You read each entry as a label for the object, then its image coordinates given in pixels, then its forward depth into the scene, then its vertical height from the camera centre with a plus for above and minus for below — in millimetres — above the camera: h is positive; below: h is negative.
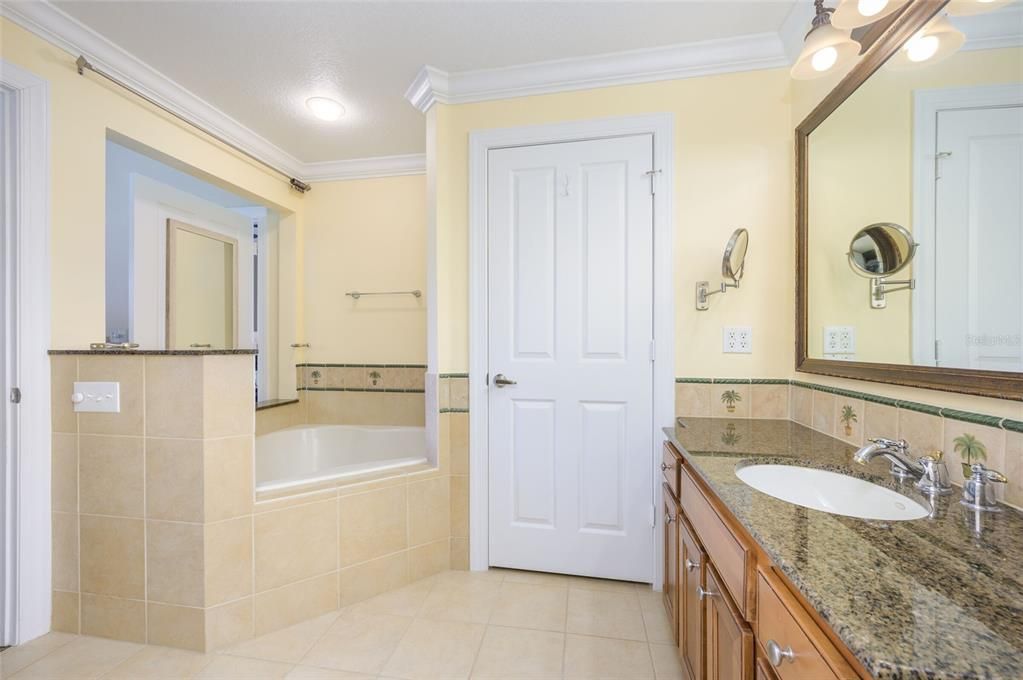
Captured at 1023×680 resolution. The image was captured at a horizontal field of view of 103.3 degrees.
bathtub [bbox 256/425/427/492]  2527 -717
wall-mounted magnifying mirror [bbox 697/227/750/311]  1572 +299
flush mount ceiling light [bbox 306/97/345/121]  2127 +1237
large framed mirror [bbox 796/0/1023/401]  839 +320
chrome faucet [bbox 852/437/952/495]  884 -288
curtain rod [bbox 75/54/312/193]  1635 +1117
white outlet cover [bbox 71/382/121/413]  1494 -221
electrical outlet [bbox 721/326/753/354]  1752 -8
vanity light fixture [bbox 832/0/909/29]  1029 +850
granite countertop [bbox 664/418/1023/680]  439 -344
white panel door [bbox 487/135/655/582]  1832 -86
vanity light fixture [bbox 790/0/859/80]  1160 +849
